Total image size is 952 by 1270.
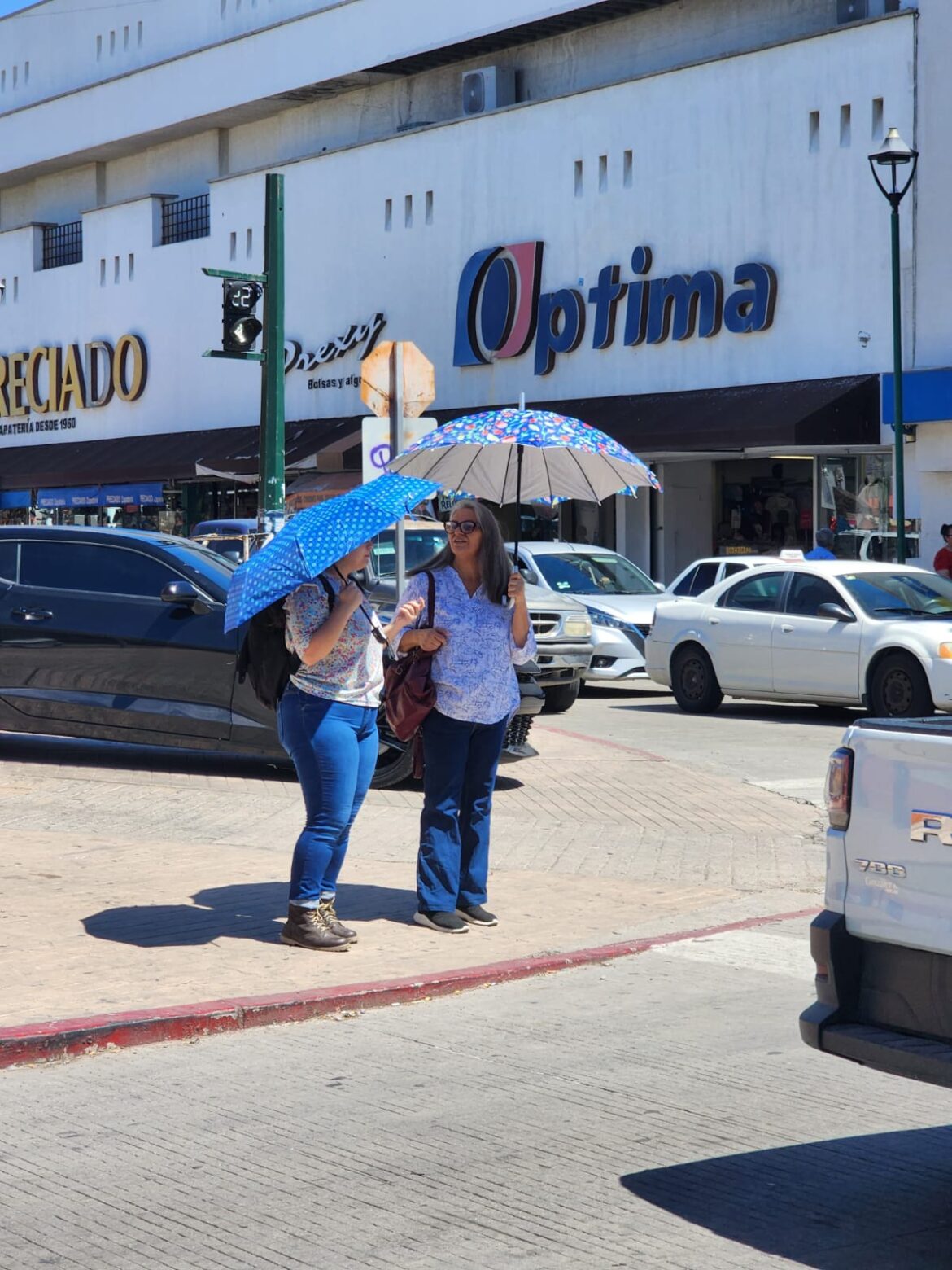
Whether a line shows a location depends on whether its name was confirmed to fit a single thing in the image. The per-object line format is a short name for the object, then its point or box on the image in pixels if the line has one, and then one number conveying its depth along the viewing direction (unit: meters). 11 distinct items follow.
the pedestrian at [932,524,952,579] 22.38
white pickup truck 4.39
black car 12.45
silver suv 17.02
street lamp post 22.58
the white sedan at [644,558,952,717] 16.66
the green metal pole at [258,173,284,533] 19.00
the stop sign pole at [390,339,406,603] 14.19
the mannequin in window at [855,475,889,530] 26.84
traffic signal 18.16
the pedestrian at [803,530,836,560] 22.11
